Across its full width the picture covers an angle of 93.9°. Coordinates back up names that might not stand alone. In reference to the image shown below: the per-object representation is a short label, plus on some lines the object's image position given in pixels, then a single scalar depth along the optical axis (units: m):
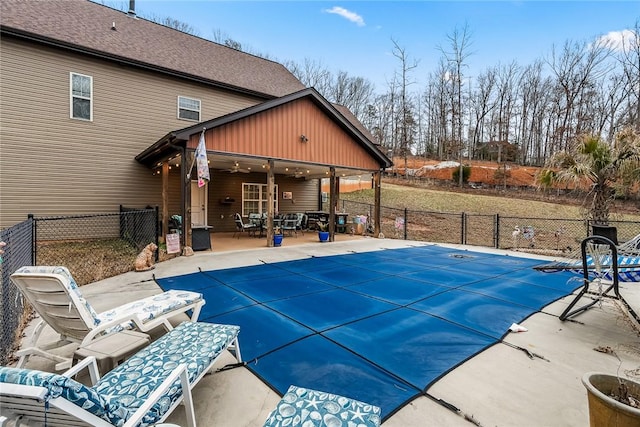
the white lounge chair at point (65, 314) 2.63
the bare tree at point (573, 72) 24.08
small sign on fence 7.68
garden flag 7.68
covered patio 8.51
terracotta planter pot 1.53
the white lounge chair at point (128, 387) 1.22
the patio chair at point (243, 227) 11.41
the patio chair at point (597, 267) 3.37
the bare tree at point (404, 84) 27.62
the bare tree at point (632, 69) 20.44
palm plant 7.13
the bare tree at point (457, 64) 26.28
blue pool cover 2.62
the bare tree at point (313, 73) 31.54
